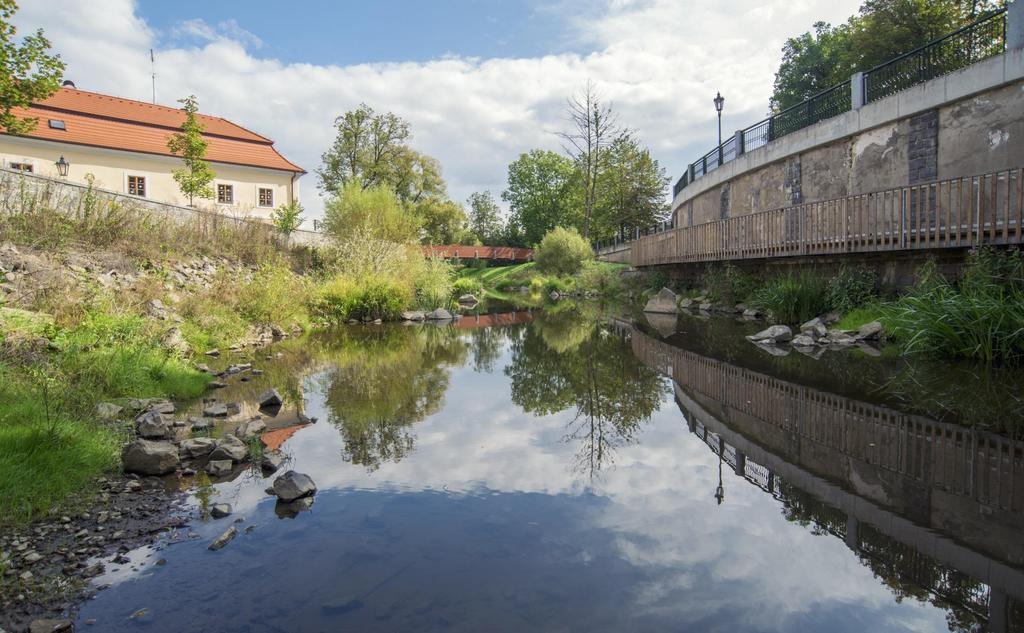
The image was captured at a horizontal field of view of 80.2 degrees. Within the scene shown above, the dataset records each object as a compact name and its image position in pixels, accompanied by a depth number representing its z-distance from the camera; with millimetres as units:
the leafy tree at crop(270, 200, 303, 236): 27531
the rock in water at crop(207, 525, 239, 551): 3844
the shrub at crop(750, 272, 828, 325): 14648
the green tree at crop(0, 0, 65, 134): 15310
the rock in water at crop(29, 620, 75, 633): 2869
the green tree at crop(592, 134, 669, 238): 46000
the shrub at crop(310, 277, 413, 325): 19469
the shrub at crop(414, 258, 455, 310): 22984
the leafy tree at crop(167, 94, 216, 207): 32781
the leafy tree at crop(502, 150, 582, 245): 64438
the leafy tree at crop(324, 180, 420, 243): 27266
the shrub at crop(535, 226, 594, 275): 39250
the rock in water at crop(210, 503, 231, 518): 4348
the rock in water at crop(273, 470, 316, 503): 4672
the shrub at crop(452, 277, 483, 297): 32659
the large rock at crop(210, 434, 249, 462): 5508
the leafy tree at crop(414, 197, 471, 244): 55531
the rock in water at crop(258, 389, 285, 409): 7828
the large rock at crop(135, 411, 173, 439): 5996
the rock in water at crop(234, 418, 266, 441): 6152
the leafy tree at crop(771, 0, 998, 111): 28547
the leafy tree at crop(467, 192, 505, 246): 78500
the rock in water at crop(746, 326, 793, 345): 12914
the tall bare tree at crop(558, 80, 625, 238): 46688
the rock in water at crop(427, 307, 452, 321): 21741
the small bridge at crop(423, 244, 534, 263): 54825
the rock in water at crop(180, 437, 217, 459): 5594
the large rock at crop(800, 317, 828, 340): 12775
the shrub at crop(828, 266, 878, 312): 13930
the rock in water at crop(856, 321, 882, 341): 12141
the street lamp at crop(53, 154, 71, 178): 19516
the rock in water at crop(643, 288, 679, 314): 21812
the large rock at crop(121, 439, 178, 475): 5137
